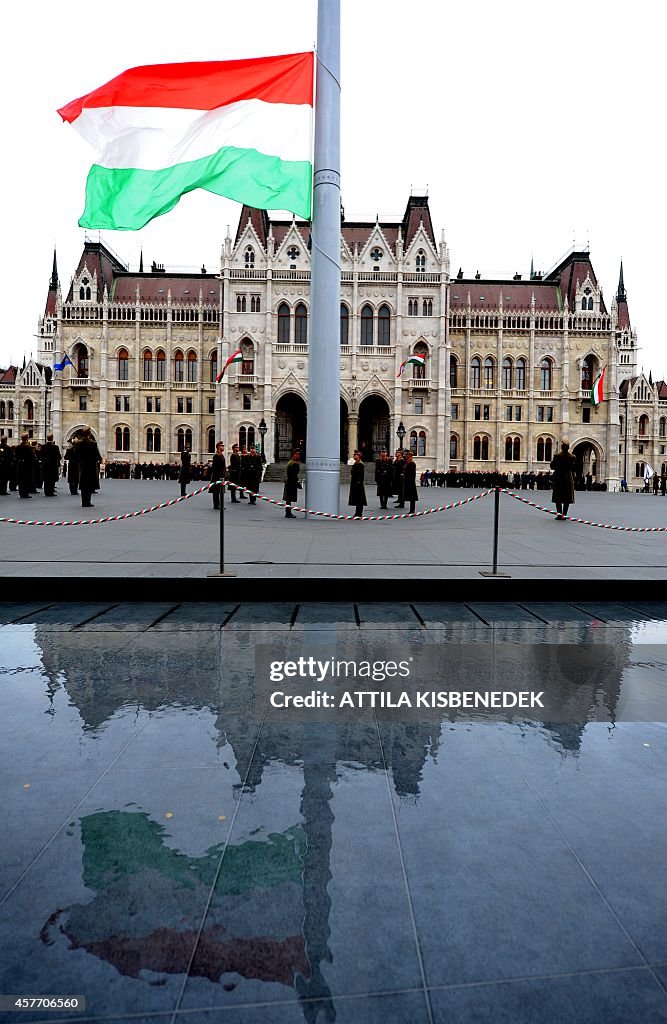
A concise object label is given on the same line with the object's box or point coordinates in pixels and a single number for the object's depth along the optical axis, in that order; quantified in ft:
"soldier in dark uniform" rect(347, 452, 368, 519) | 53.72
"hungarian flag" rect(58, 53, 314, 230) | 38.19
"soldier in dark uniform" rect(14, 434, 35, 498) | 63.16
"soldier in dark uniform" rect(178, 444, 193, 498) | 73.56
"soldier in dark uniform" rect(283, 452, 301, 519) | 53.47
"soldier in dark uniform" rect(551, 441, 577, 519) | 50.83
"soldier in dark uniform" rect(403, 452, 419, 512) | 57.72
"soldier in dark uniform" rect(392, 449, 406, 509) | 61.67
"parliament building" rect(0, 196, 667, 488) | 161.79
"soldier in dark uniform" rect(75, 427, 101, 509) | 53.83
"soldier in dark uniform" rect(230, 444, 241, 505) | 68.14
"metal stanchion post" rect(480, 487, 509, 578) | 24.61
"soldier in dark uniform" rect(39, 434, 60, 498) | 65.46
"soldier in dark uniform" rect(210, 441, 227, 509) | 55.42
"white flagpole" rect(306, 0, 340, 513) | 46.29
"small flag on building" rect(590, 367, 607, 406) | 131.22
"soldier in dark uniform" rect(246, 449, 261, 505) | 68.18
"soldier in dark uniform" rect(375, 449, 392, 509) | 62.59
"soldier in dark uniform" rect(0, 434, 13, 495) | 67.99
